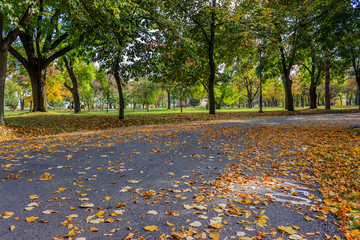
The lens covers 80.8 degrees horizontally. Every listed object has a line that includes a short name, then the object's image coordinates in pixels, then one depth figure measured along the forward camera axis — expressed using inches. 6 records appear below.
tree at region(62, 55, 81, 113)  932.6
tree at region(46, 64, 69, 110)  1031.3
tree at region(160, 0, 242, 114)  642.2
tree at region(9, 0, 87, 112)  577.9
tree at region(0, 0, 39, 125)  430.0
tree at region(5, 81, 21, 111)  2103.2
